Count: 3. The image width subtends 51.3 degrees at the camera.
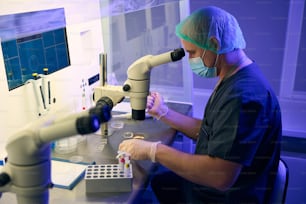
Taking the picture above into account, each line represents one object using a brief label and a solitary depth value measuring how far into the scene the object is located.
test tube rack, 1.05
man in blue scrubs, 1.15
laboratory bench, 1.04
